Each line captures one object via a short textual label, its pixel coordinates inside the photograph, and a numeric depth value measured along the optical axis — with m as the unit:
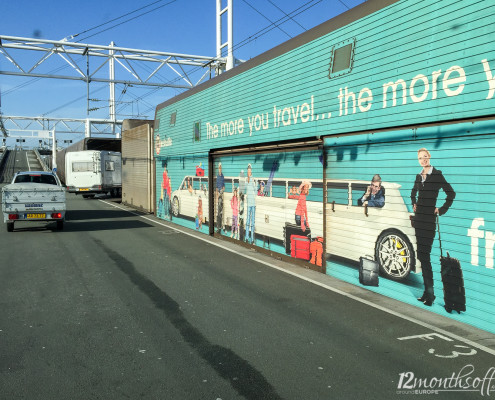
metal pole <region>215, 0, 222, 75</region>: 23.69
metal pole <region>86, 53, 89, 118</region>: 24.12
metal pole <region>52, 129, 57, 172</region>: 64.39
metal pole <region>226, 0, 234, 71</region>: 22.34
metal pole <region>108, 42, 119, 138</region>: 43.88
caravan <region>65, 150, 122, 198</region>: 31.17
